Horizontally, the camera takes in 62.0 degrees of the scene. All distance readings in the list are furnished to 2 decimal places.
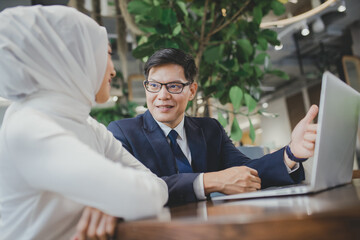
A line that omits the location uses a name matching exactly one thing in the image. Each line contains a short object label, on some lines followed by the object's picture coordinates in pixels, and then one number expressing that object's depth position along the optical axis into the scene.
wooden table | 0.41
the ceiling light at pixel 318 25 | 5.91
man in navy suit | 1.13
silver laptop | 0.72
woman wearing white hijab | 0.59
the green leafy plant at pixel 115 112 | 3.56
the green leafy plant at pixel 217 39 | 2.12
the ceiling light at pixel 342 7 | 4.97
